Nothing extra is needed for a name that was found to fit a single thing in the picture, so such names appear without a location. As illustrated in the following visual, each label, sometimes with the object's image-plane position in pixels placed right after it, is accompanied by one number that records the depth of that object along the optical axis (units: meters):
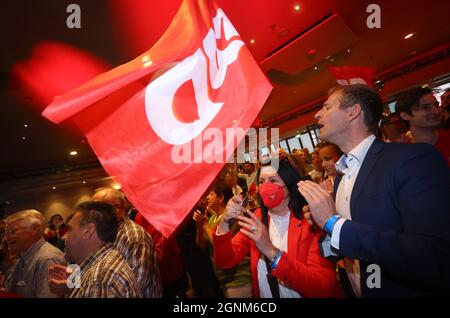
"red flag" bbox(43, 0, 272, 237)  1.21
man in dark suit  0.99
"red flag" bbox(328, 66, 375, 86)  2.49
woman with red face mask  1.45
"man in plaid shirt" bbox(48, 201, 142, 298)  1.48
